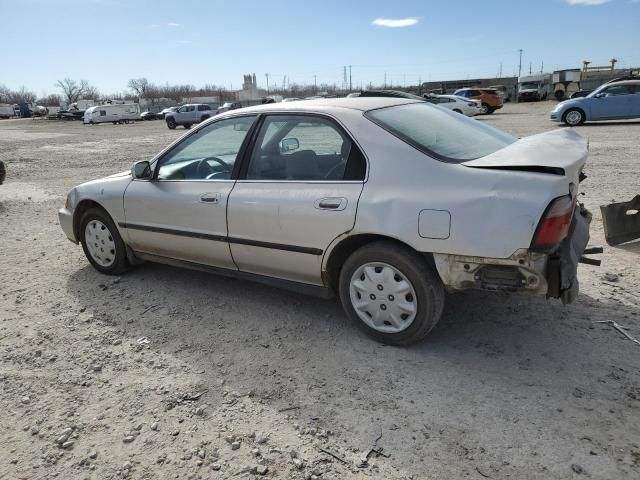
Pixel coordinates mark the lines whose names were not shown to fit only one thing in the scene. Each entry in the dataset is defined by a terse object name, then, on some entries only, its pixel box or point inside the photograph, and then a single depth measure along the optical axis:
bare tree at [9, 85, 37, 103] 132.75
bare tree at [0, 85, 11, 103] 123.25
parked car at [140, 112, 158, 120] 56.19
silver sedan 2.80
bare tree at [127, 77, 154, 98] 119.74
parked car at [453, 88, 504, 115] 30.67
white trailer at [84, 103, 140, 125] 46.50
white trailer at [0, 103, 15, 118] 78.00
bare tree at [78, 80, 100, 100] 120.31
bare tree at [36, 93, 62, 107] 115.56
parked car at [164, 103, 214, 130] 35.03
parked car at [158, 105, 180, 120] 57.69
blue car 17.88
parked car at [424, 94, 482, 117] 26.27
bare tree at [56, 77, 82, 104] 117.56
